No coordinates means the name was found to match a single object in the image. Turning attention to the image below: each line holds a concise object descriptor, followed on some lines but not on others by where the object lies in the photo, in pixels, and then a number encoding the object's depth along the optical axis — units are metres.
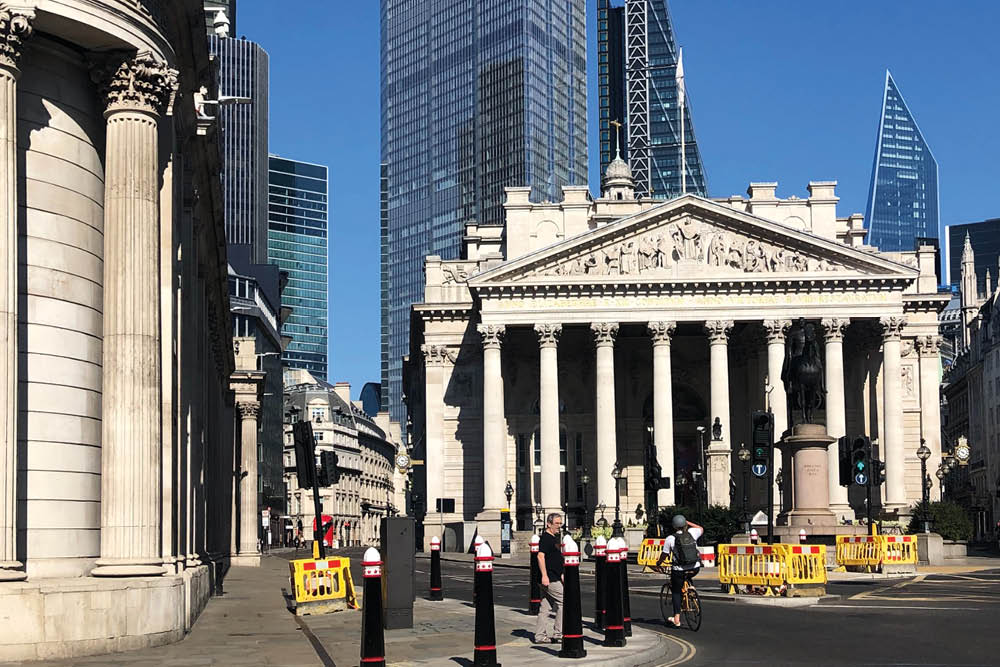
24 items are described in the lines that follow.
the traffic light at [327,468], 35.75
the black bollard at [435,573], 36.38
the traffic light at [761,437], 37.94
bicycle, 27.09
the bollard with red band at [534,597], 28.36
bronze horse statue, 41.38
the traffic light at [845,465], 48.54
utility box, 27.17
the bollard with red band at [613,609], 22.45
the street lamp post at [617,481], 88.62
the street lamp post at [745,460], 68.81
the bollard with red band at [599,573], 23.67
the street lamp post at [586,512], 84.00
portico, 91.31
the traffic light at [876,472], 58.31
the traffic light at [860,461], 46.78
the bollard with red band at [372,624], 18.53
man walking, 23.12
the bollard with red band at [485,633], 19.58
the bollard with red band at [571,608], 20.88
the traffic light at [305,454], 32.78
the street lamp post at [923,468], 68.69
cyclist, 26.89
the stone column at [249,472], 73.75
